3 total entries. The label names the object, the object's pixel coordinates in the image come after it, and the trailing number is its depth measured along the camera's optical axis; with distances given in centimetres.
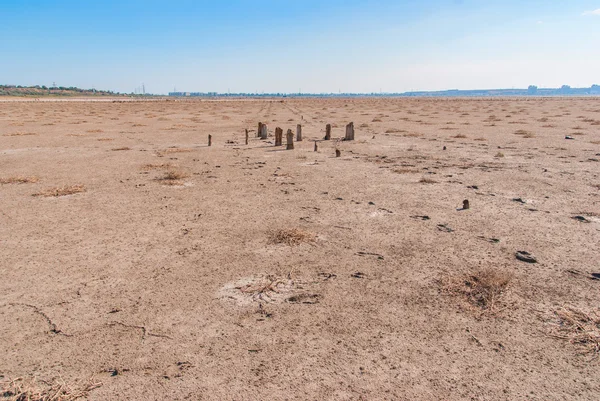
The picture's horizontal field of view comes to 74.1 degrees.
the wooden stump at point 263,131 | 2042
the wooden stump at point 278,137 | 1752
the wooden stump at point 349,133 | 1961
